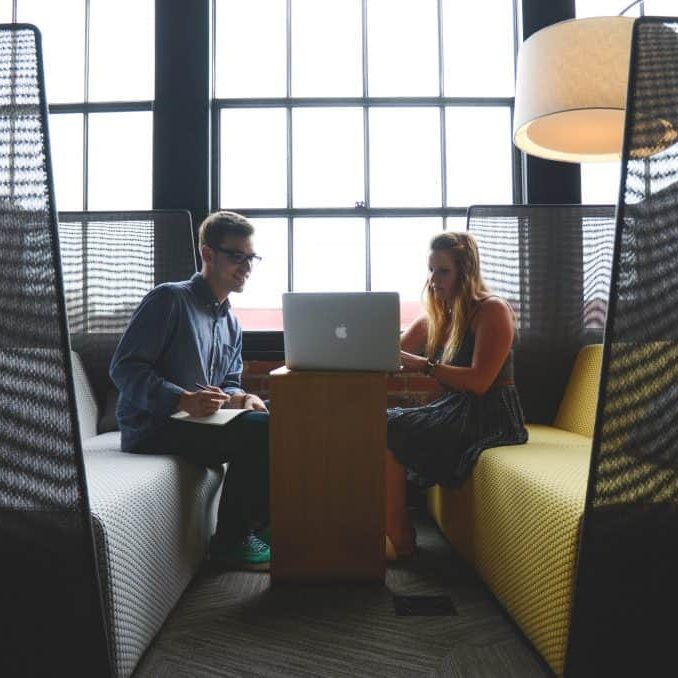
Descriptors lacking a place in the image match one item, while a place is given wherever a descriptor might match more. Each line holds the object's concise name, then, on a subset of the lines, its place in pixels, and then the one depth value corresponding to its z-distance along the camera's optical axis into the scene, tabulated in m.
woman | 2.15
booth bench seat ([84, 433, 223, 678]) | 1.29
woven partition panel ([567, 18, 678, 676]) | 1.08
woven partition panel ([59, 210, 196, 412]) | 2.70
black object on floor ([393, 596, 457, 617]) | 1.78
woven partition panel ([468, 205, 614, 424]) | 2.73
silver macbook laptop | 1.93
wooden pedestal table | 1.95
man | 2.00
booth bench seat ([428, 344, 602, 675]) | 1.34
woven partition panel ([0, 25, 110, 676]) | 1.11
